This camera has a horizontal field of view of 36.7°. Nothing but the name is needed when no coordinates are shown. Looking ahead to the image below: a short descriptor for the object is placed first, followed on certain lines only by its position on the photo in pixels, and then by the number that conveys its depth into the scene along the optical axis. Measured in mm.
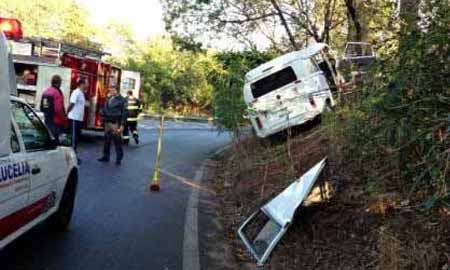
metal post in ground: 11586
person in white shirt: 15383
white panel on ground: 6637
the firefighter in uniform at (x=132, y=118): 20500
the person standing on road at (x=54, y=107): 13227
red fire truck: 19103
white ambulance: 5457
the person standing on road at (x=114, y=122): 14945
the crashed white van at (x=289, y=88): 16844
